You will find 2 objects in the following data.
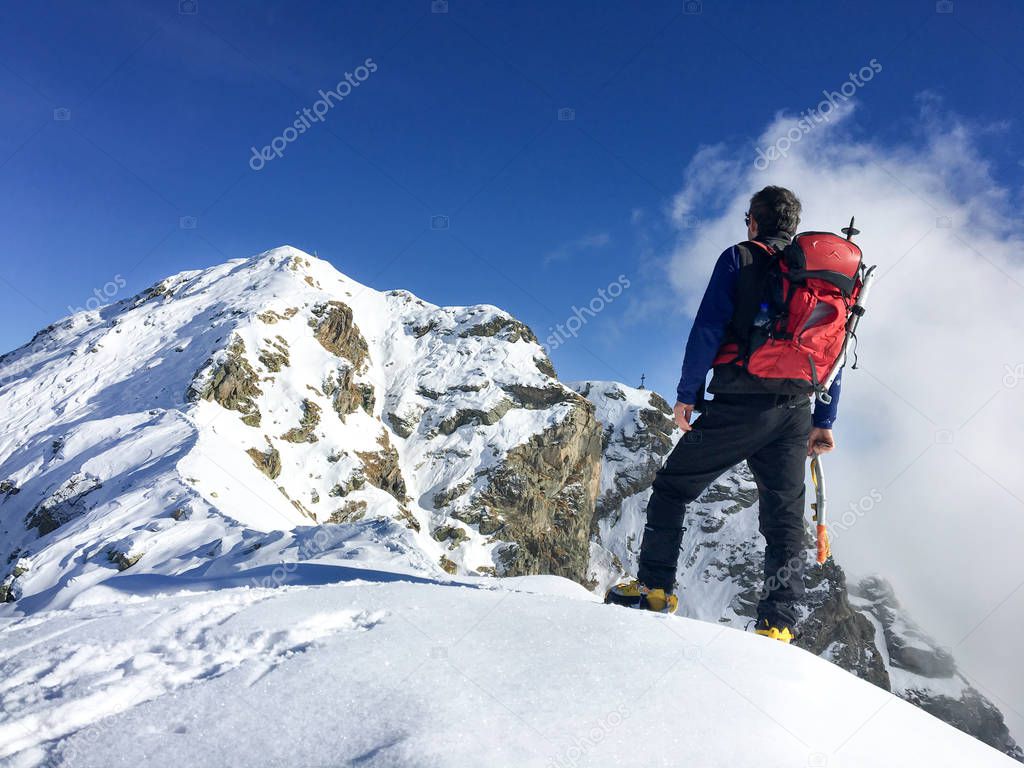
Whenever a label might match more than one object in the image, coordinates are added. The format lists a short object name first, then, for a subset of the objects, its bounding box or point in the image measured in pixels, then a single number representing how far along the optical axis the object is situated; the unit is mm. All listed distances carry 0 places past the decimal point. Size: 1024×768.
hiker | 3572
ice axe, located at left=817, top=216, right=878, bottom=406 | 3605
